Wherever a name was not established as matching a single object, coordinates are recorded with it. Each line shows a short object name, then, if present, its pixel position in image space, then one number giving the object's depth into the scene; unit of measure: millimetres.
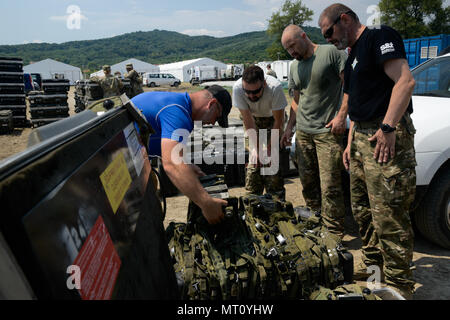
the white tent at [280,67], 36041
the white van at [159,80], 42219
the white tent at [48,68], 69438
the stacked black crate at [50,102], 12023
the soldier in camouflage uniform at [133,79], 14128
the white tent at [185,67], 59625
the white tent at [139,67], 73000
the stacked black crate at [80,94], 14998
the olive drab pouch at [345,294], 1688
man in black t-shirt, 2199
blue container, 17000
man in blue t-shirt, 2078
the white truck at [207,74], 47969
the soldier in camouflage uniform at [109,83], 12648
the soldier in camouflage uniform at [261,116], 3811
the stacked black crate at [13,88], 11859
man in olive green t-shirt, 3354
